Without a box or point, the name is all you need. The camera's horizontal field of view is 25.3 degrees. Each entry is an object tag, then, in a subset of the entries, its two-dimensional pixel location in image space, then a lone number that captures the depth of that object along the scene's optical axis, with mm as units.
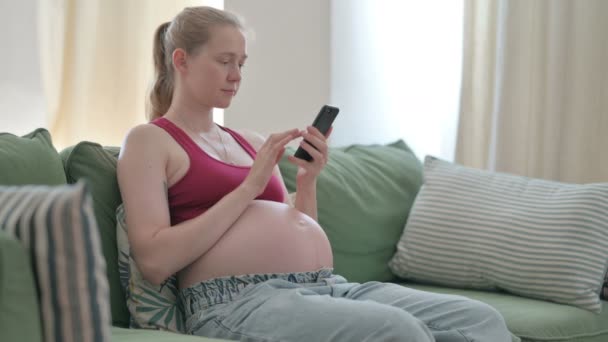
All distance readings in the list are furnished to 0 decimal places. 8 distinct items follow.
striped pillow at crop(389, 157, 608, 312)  3326
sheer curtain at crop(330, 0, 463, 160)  4296
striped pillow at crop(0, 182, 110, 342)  2114
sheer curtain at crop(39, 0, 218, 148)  3512
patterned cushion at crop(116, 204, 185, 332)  2824
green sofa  2116
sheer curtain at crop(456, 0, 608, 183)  4035
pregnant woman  2661
